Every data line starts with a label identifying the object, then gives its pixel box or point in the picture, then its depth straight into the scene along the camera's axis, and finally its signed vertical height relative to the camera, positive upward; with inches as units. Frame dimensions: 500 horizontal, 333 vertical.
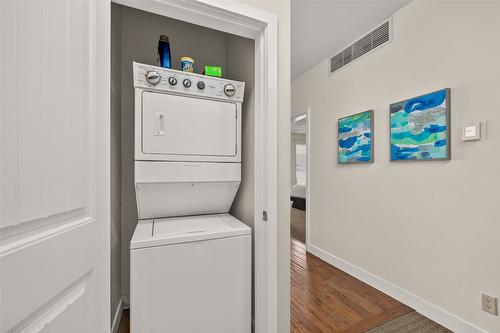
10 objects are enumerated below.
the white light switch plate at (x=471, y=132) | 59.4 +9.3
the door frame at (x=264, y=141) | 48.0 +5.6
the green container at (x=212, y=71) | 59.3 +25.4
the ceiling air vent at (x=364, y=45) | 85.8 +51.5
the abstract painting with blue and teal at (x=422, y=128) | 66.5 +12.4
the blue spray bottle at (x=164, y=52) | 58.2 +30.1
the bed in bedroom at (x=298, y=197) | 234.2 -34.9
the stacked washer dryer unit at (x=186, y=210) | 45.3 -12.1
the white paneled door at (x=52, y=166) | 16.3 +0.0
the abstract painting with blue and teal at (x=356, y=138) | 91.3 +12.1
